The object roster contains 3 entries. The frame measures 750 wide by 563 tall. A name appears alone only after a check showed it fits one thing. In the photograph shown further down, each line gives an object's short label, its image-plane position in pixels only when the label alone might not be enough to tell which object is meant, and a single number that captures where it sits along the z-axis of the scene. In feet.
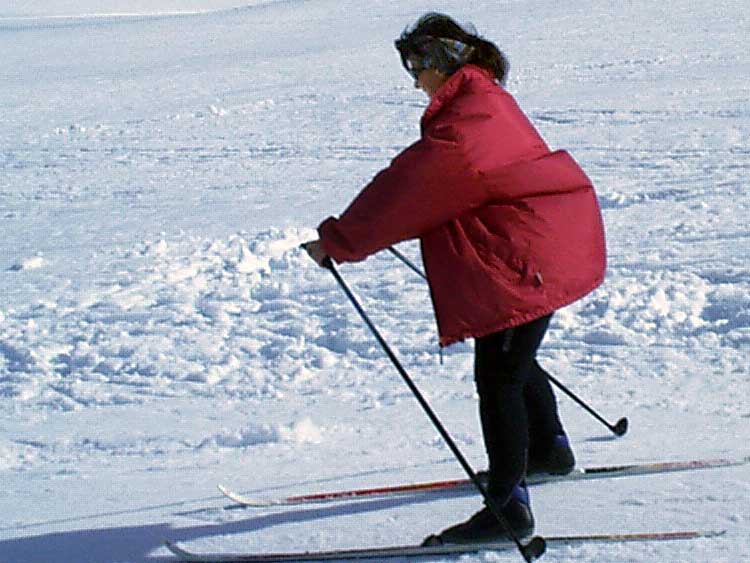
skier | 17.48
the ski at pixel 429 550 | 19.93
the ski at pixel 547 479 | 22.93
